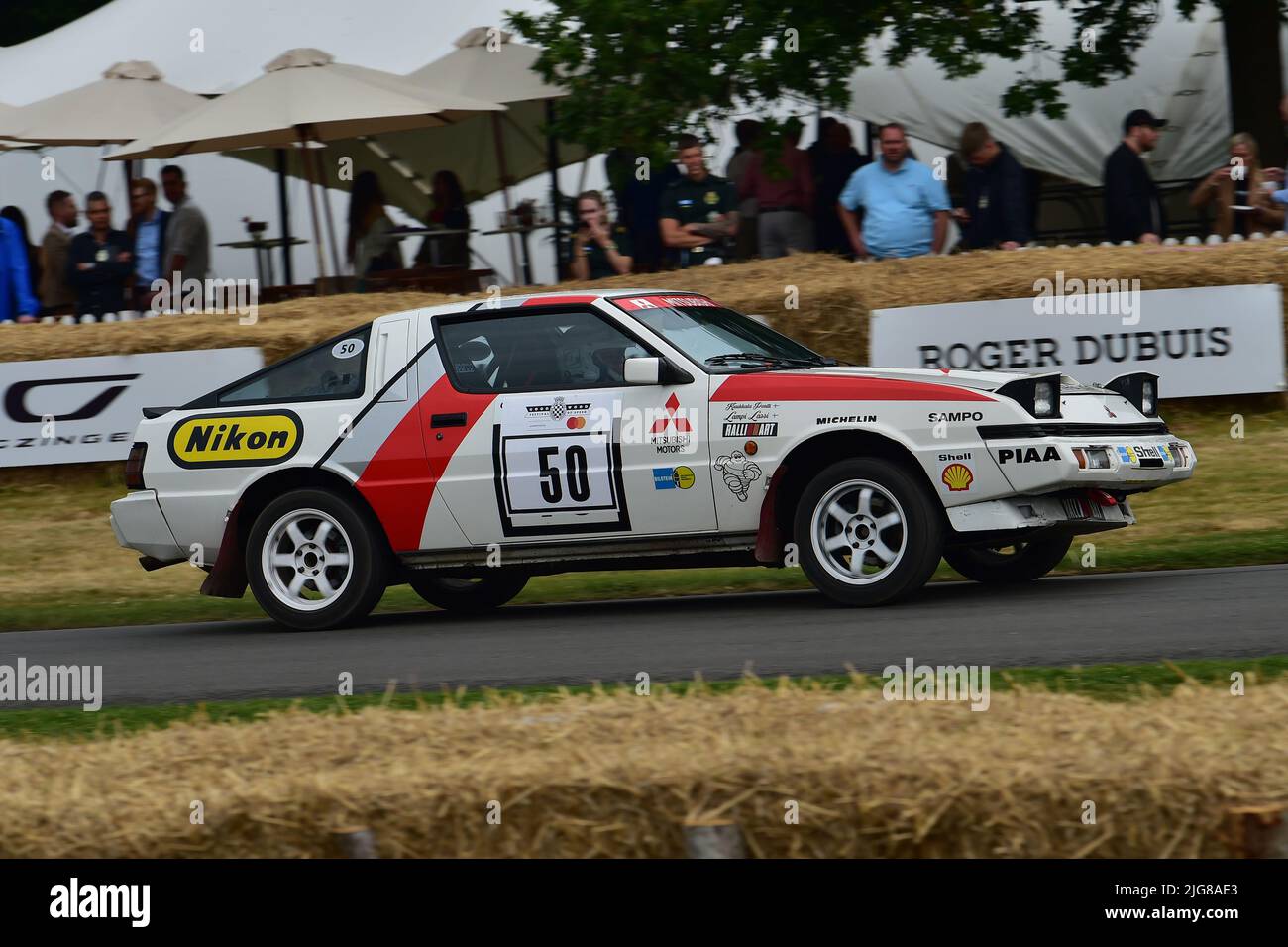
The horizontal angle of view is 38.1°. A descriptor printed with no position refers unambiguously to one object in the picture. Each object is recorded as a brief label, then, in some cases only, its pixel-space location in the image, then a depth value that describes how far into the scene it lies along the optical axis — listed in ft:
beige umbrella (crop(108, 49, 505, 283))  53.11
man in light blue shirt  45.27
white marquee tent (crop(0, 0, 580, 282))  67.92
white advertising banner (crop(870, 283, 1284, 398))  41.47
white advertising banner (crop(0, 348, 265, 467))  45.68
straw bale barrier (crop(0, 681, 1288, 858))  13.24
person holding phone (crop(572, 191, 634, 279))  48.65
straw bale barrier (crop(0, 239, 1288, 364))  42.22
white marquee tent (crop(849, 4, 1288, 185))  58.03
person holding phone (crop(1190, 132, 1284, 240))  45.81
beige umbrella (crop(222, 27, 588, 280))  67.46
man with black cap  45.09
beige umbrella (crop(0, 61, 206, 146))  62.23
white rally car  27.86
